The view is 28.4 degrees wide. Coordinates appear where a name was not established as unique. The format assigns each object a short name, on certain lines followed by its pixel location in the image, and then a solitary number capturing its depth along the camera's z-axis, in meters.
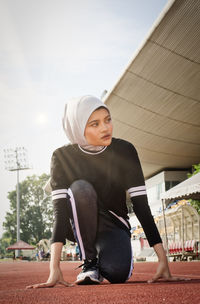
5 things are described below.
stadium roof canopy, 13.99
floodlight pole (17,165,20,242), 51.61
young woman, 2.33
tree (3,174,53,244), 67.12
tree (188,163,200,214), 17.71
